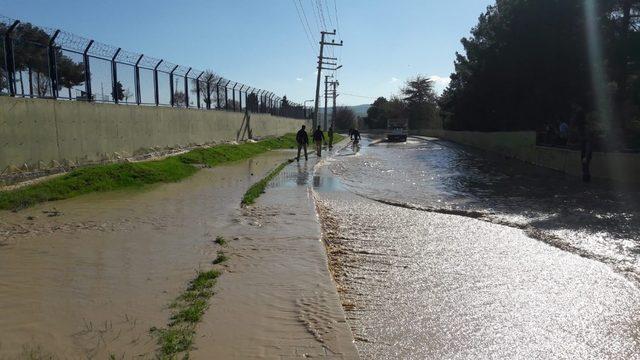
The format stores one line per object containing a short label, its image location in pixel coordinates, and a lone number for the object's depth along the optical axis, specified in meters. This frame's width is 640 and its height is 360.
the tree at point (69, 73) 14.05
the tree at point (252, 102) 36.24
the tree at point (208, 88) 26.30
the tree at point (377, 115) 115.72
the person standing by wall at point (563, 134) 22.52
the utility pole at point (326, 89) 84.76
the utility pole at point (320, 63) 52.12
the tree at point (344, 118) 121.19
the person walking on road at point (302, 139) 24.92
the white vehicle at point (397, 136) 56.41
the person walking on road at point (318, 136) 27.39
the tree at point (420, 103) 108.75
